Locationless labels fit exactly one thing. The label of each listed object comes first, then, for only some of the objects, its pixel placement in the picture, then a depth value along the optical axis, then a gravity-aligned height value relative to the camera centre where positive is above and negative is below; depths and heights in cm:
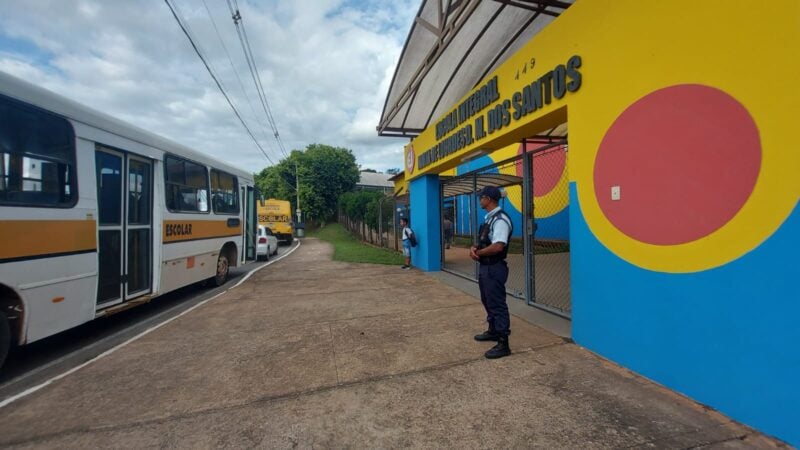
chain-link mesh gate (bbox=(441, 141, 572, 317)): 553 -16
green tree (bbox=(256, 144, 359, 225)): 3362 +465
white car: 1331 -74
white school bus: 345 +16
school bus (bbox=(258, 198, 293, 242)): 2031 +41
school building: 231 +29
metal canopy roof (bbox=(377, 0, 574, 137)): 612 +365
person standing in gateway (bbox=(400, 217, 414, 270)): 1012 -53
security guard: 370 -48
